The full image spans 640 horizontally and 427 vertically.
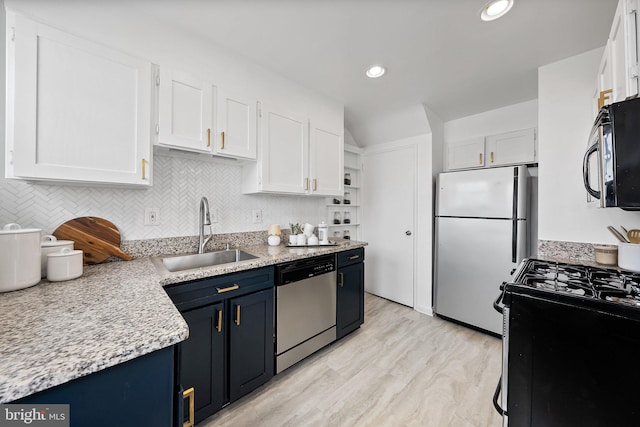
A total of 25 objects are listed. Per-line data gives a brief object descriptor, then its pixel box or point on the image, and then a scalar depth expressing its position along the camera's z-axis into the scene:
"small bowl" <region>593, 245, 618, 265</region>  1.60
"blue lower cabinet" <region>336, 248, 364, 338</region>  2.19
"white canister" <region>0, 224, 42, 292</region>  0.93
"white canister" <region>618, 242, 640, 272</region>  1.41
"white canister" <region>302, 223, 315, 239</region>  2.34
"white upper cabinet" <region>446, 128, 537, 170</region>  2.56
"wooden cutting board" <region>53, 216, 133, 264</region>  1.40
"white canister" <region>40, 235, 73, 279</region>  1.17
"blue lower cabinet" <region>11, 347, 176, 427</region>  0.57
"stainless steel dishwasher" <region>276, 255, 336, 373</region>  1.74
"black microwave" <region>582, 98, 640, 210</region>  0.97
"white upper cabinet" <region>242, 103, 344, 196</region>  2.02
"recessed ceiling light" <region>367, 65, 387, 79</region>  2.06
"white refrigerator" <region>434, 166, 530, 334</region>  2.25
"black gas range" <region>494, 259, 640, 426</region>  0.89
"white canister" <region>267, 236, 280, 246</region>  2.22
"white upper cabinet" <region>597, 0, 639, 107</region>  0.99
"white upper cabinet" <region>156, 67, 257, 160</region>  1.51
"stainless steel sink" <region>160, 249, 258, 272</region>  1.70
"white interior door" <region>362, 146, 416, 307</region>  3.09
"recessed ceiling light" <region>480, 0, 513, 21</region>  1.38
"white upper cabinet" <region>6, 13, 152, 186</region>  1.09
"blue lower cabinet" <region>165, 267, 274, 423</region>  1.30
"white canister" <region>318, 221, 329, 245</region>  2.35
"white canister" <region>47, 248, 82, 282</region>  1.08
